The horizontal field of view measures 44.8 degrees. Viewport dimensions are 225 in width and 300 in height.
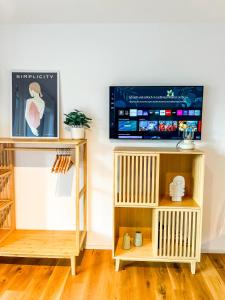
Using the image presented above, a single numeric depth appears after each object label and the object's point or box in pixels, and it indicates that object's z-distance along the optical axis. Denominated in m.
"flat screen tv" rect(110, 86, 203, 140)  2.65
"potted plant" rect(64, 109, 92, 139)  2.63
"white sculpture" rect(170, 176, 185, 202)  2.58
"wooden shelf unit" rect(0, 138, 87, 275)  2.47
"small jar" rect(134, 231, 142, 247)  2.66
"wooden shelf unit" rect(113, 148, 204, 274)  2.43
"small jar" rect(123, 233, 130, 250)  2.61
